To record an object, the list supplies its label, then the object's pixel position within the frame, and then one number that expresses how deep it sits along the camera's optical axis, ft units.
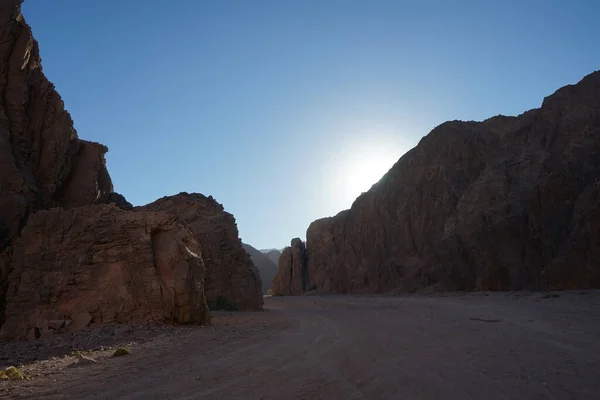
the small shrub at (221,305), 85.97
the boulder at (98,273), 47.19
